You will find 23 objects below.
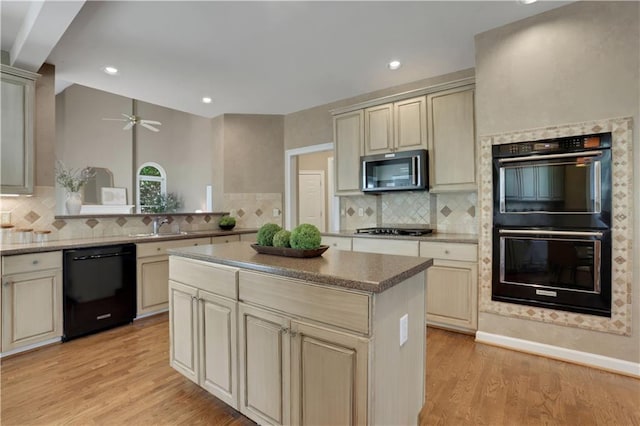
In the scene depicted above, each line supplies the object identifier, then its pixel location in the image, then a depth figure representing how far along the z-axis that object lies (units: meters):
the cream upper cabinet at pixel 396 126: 3.40
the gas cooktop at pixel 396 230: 3.39
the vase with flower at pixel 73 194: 3.30
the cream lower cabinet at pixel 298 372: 1.23
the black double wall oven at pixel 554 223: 2.27
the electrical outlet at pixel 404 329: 1.43
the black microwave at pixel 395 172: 3.33
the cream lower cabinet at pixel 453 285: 2.84
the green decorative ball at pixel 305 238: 1.70
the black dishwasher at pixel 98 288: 2.80
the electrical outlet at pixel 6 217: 2.85
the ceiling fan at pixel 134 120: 4.50
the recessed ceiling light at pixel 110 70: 3.30
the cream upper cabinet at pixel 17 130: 2.70
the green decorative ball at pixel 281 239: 1.78
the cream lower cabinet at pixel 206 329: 1.70
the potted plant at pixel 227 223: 4.63
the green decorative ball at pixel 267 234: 1.88
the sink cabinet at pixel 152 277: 3.29
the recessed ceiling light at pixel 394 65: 3.25
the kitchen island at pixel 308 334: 1.23
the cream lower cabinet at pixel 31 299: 2.48
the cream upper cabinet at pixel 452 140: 3.12
